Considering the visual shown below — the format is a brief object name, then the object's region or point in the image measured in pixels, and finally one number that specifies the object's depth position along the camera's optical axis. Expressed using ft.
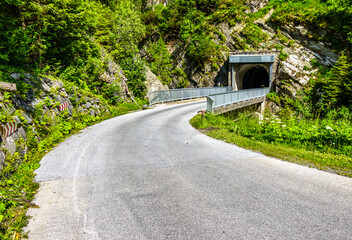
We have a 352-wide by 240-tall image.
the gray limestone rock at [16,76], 27.08
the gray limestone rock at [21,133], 21.31
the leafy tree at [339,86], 72.33
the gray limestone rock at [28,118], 24.16
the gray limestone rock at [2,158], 15.48
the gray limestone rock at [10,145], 17.60
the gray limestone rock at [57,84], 36.17
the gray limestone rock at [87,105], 42.87
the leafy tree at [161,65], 116.88
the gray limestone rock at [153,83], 93.61
